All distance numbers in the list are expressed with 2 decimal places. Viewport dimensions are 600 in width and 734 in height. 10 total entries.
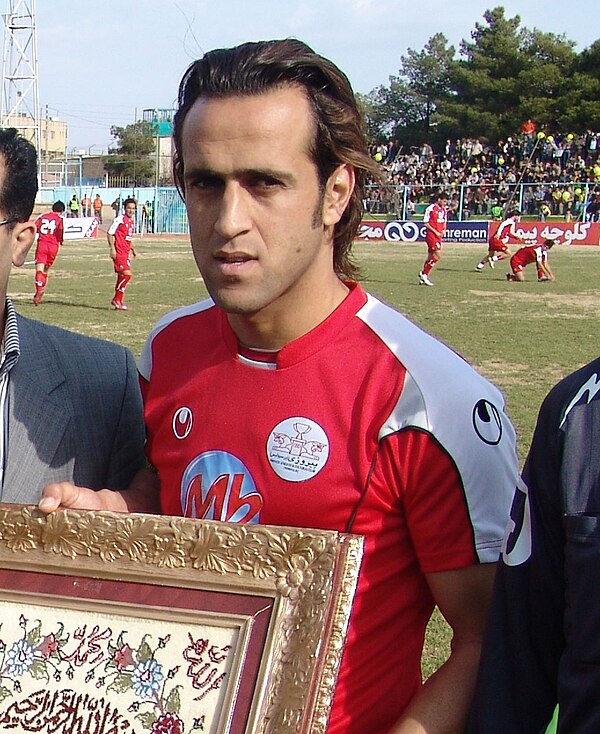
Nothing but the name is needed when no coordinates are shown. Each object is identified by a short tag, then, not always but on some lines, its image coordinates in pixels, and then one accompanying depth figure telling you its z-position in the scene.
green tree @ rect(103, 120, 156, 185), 80.44
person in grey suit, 2.47
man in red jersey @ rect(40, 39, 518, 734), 1.87
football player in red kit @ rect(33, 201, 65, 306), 18.59
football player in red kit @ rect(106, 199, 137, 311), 17.91
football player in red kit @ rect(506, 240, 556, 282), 24.28
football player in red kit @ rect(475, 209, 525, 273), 27.75
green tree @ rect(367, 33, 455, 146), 82.14
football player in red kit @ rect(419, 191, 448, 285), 23.05
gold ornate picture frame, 1.63
